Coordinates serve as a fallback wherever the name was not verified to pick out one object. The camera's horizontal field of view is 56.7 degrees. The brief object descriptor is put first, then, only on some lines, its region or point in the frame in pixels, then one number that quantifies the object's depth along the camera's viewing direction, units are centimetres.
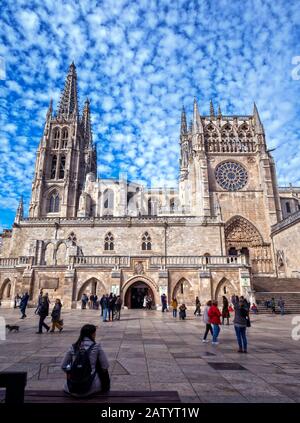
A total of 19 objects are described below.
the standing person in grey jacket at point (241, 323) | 776
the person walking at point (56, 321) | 1095
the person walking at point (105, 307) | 1465
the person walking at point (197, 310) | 1860
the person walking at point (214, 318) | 894
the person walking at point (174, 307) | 1711
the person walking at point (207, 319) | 924
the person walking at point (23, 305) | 1533
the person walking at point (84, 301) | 2190
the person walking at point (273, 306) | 2060
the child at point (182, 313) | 1558
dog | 1083
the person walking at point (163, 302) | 2052
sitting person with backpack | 358
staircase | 2120
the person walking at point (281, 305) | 1962
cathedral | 2303
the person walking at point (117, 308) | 1560
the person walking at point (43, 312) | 1079
